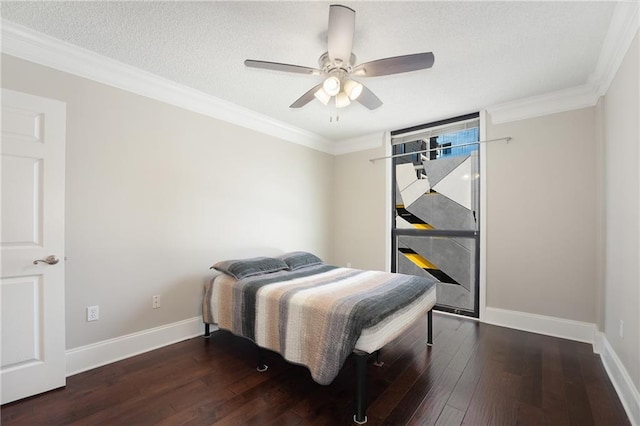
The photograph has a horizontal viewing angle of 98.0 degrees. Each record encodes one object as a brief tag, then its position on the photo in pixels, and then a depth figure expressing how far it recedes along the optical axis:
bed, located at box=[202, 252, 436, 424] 1.71
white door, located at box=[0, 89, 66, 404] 1.80
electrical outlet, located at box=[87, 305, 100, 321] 2.24
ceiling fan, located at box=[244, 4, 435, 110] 1.56
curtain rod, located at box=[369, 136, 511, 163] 3.20
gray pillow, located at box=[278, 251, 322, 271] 3.17
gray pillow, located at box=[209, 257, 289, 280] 2.66
